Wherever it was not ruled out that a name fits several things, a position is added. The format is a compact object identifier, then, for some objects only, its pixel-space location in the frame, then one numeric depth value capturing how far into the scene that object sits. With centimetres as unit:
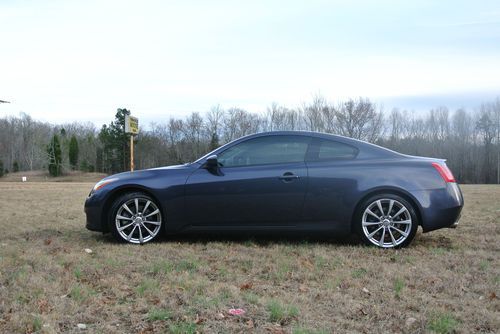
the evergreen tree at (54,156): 7569
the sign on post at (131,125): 1798
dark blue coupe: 544
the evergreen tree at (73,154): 8281
